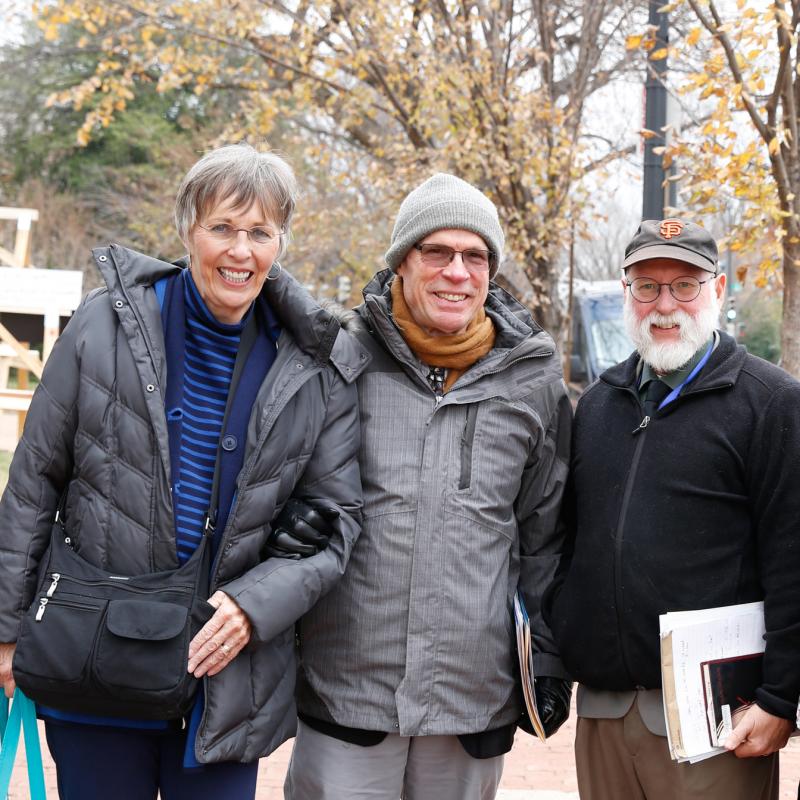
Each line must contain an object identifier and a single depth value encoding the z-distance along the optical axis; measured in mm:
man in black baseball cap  2658
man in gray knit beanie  2912
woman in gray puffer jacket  2559
